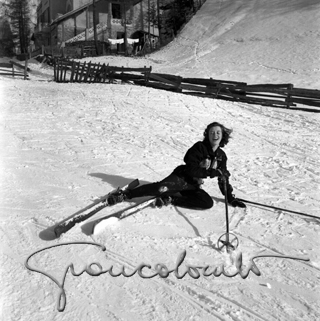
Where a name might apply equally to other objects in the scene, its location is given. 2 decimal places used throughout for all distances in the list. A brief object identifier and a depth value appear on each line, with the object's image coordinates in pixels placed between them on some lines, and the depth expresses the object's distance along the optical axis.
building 41.62
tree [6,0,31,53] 52.94
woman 4.45
